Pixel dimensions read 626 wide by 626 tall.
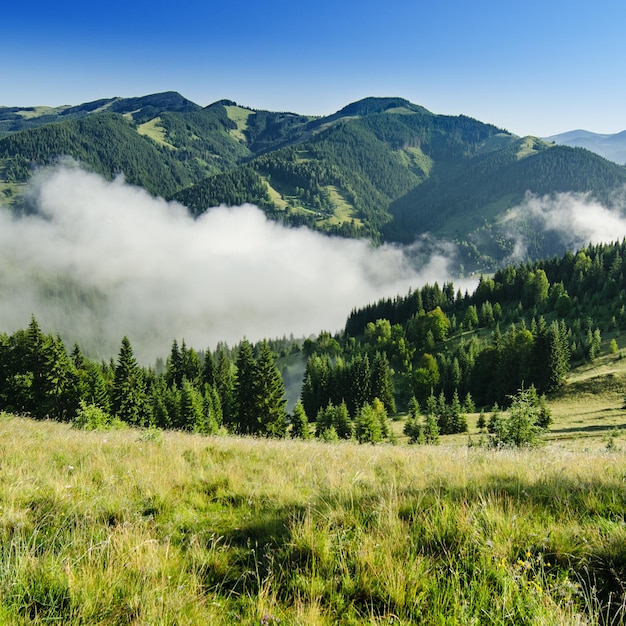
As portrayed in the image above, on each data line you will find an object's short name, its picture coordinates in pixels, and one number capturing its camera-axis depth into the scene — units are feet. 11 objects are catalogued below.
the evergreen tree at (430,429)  163.25
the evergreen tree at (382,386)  276.41
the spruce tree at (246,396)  163.12
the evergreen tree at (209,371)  269.85
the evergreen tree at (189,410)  173.68
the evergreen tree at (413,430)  172.14
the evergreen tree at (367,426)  172.76
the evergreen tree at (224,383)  257.55
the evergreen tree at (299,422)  181.47
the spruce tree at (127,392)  162.40
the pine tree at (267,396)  161.99
